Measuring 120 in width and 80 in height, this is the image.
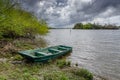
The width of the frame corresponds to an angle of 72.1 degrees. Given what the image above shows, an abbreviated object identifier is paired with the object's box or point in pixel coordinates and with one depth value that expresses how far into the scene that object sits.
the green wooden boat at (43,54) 5.54
